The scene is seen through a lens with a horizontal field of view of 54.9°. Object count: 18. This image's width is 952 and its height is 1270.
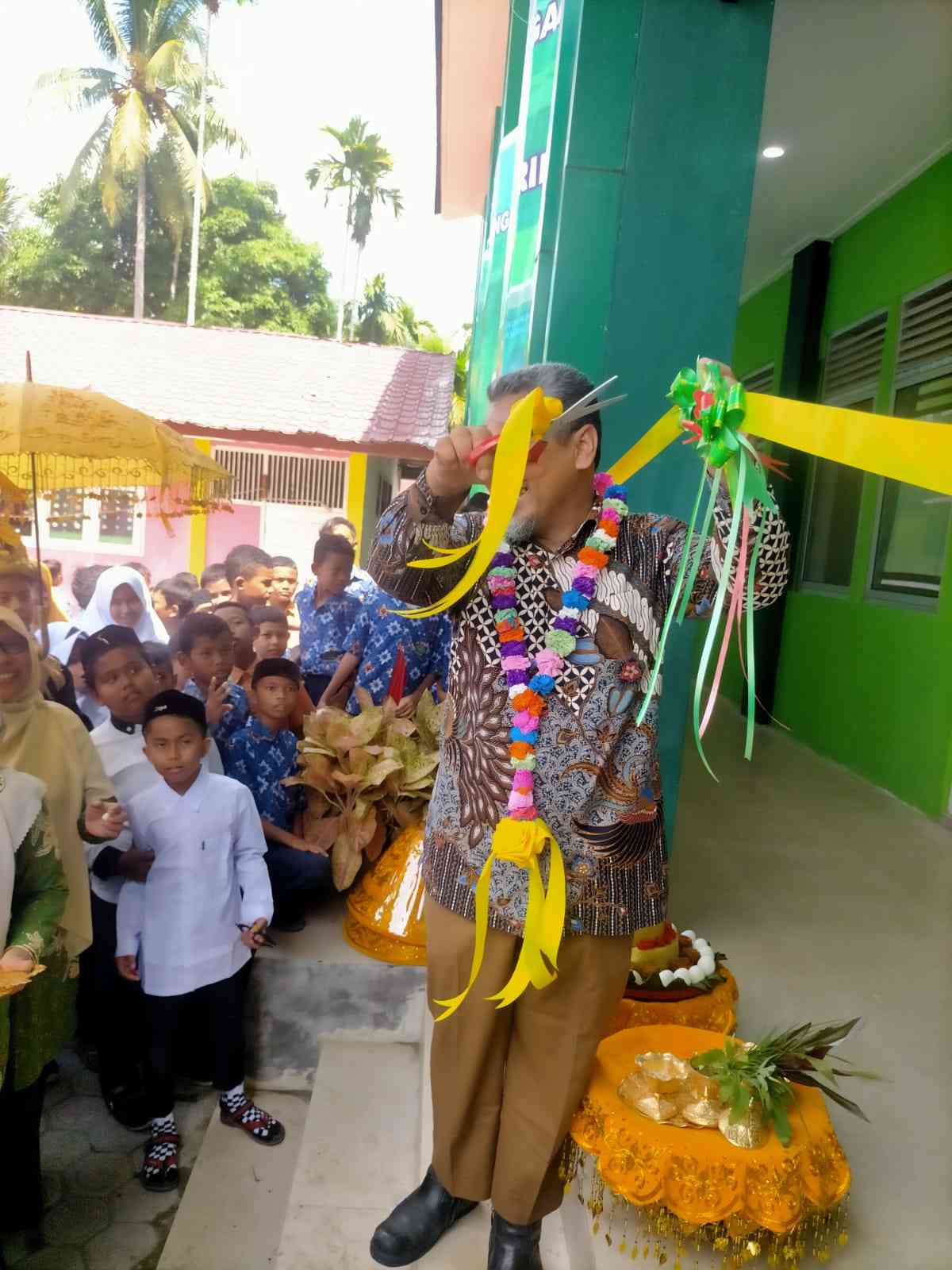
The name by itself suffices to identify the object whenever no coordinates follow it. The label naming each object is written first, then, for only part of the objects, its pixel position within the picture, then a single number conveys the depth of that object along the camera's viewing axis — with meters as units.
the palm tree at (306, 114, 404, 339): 30.72
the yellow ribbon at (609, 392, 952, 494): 1.10
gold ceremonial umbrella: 3.43
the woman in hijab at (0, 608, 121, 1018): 2.20
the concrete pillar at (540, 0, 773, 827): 2.58
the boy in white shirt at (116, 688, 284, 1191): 2.45
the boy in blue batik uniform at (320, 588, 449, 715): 3.24
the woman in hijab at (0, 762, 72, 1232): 1.93
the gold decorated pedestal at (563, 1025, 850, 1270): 1.57
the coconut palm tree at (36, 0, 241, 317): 23.67
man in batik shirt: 1.48
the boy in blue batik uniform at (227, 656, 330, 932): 3.06
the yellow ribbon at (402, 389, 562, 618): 1.28
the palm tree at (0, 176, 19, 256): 24.47
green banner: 2.99
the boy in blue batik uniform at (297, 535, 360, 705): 3.87
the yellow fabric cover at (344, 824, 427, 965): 2.93
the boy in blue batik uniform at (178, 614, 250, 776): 3.16
